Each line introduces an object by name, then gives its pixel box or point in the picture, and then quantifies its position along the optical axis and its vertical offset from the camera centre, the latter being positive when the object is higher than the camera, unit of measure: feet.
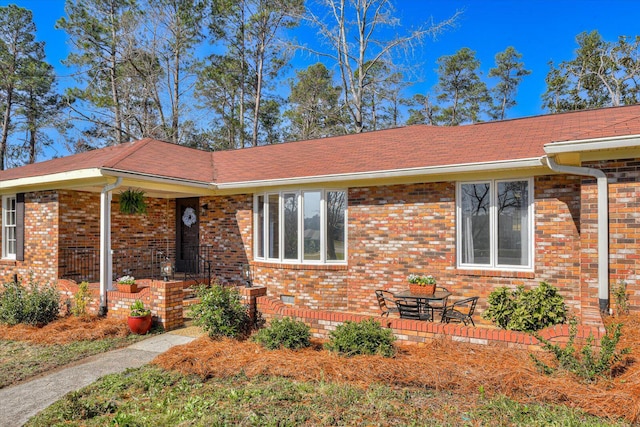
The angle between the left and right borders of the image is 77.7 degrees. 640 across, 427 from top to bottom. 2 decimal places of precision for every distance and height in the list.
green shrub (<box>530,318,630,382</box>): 13.64 -4.91
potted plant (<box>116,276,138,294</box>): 27.32 -4.51
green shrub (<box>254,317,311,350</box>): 19.25 -5.62
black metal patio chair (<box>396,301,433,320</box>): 22.08 -5.11
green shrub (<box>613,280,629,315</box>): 18.83 -3.71
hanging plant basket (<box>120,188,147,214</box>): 33.32 +1.60
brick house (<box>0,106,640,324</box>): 20.25 +0.52
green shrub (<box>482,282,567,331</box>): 18.08 -4.14
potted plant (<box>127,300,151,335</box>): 24.44 -6.13
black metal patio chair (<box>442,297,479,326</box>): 22.48 -5.35
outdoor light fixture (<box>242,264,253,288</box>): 34.56 -4.77
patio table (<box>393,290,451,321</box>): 22.84 -4.48
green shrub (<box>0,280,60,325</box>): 27.12 -5.98
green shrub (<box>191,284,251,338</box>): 21.54 -5.09
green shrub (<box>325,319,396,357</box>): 17.54 -5.39
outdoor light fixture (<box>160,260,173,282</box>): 31.24 -3.83
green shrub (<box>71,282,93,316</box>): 28.25 -5.68
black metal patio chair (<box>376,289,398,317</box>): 24.50 -5.55
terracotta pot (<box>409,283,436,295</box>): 24.48 -4.22
